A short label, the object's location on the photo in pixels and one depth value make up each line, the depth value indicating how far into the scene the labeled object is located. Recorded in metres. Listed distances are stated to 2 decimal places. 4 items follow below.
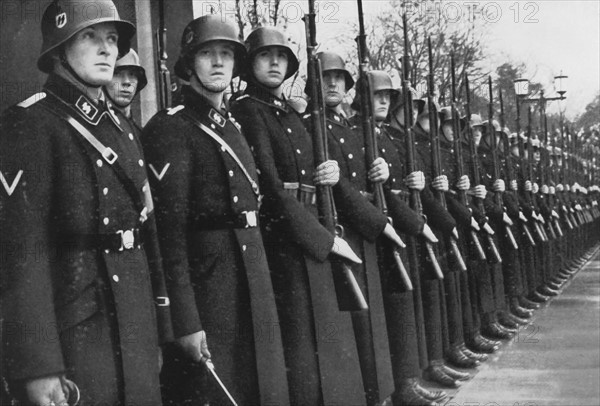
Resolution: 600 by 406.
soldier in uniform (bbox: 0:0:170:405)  2.81
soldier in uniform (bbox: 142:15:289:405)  3.69
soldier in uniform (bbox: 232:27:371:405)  4.43
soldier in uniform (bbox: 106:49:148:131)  4.36
